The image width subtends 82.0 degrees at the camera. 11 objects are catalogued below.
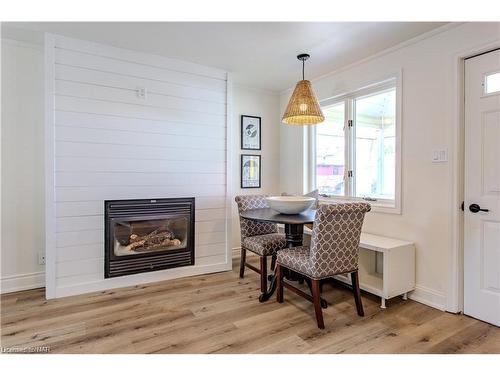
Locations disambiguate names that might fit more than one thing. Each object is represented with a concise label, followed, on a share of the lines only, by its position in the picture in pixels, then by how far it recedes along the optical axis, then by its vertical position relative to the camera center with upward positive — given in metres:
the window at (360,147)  3.01 +0.45
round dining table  2.32 -0.28
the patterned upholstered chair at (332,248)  2.08 -0.48
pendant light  2.54 +0.72
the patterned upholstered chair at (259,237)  2.81 -0.55
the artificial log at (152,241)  3.00 -0.61
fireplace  2.88 -0.54
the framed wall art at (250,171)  4.07 +0.20
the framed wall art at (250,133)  4.05 +0.75
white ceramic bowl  2.56 -0.17
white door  2.18 -0.02
